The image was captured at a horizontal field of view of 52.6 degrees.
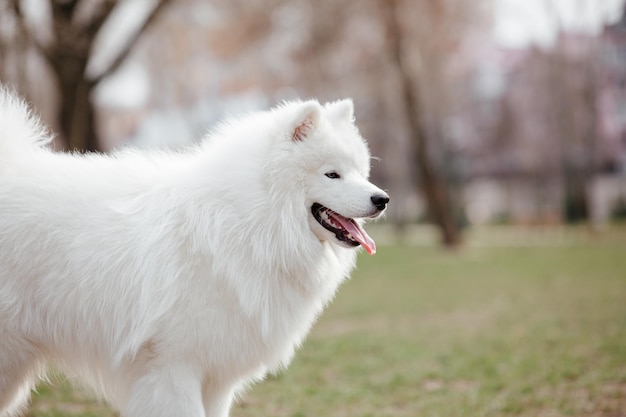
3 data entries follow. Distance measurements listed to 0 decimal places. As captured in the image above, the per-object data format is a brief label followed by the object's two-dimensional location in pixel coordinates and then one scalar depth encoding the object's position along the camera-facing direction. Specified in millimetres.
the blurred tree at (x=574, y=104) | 28062
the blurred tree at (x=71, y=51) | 11219
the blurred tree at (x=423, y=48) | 19484
